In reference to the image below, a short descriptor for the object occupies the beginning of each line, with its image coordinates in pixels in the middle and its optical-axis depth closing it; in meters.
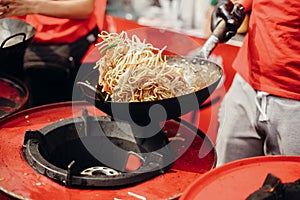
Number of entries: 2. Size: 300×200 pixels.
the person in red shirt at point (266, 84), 2.32
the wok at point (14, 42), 2.46
